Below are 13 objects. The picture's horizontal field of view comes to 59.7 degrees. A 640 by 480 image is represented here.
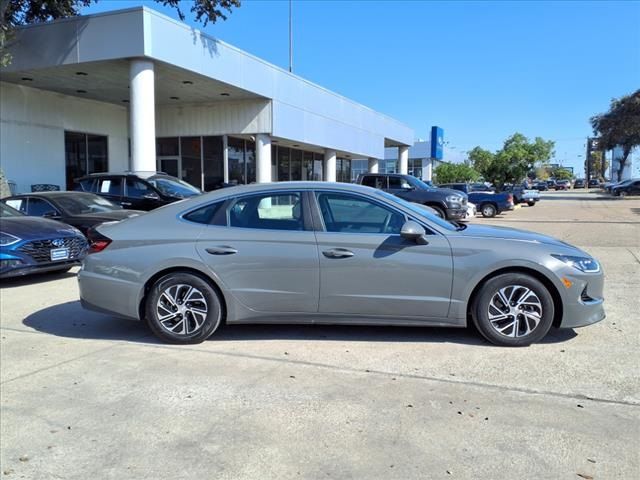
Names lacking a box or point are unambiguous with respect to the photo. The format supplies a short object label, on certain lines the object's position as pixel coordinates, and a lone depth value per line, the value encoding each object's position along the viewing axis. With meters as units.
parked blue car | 8.16
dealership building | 16.28
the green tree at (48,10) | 16.09
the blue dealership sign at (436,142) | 50.78
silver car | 5.09
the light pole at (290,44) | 32.02
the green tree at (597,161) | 131.04
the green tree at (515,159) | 59.41
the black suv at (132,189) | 13.45
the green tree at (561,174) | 137.20
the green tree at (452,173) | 64.81
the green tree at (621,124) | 46.41
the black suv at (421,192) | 17.52
